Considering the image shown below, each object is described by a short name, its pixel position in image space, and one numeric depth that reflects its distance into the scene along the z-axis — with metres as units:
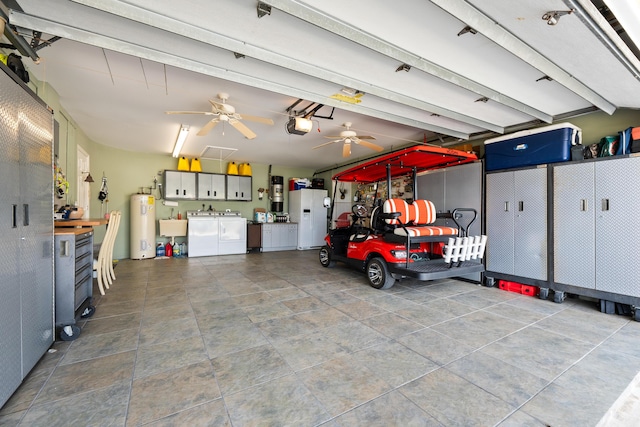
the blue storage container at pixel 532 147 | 4.10
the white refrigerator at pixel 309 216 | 9.70
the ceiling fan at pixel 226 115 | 3.97
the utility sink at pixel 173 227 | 7.92
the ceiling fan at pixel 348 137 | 5.32
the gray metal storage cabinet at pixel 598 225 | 3.49
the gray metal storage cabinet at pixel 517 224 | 4.36
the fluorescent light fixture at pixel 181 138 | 5.48
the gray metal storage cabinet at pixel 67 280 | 2.71
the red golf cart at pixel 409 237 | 4.09
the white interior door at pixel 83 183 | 5.84
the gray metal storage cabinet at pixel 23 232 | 1.75
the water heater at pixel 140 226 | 7.41
